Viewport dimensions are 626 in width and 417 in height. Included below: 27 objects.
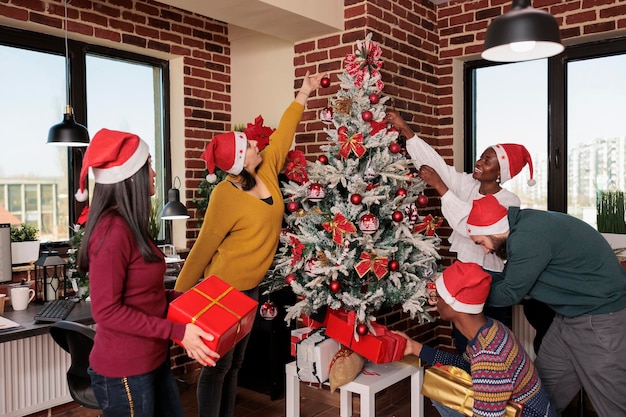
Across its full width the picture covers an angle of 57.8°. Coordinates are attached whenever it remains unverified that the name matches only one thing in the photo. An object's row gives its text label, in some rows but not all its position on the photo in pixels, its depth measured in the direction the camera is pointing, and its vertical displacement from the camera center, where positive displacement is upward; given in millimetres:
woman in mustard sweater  2658 -203
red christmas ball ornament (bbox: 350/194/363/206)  2758 -30
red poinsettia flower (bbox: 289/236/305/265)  2903 -285
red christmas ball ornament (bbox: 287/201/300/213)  2900 -65
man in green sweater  2305 -372
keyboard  2814 -598
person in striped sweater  2127 -613
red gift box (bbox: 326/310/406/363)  2795 -736
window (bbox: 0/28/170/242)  3537 +574
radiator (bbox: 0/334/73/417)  3266 -1075
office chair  2414 -704
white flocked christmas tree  2807 -139
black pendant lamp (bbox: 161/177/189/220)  3688 -103
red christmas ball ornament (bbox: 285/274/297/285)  2904 -436
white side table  2812 -988
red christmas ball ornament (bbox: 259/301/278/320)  3057 -628
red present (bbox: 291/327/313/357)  3051 -799
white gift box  2867 -833
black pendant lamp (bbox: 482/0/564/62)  2164 +620
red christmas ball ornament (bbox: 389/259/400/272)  2771 -355
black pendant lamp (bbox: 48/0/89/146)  3123 +342
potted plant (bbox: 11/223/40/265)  3344 -291
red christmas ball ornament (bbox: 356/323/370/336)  2791 -672
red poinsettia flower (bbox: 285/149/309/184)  3072 +132
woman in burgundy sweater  1795 -284
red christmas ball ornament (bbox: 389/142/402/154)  2866 +226
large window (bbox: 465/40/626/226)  3795 +503
